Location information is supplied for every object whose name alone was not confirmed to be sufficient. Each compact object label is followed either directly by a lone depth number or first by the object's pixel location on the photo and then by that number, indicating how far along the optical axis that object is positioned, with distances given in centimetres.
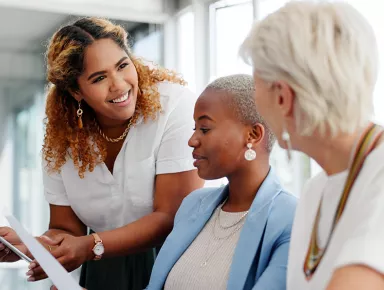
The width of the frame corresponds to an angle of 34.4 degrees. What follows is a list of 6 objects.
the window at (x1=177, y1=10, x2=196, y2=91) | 416
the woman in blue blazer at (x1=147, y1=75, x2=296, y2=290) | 164
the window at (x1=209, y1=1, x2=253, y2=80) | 357
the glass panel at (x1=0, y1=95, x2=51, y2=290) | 408
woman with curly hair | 215
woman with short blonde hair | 101
